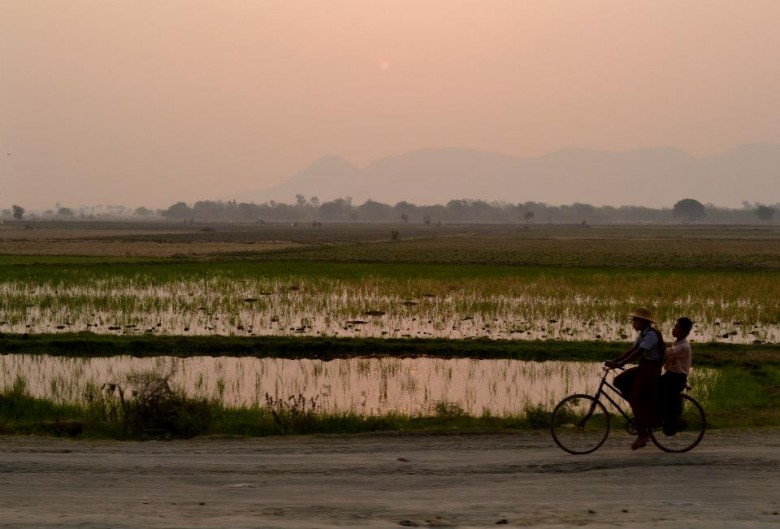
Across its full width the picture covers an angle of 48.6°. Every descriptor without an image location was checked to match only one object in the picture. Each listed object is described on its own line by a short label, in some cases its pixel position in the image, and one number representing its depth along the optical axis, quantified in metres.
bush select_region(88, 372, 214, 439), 12.98
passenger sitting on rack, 10.90
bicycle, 10.95
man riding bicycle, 10.75
